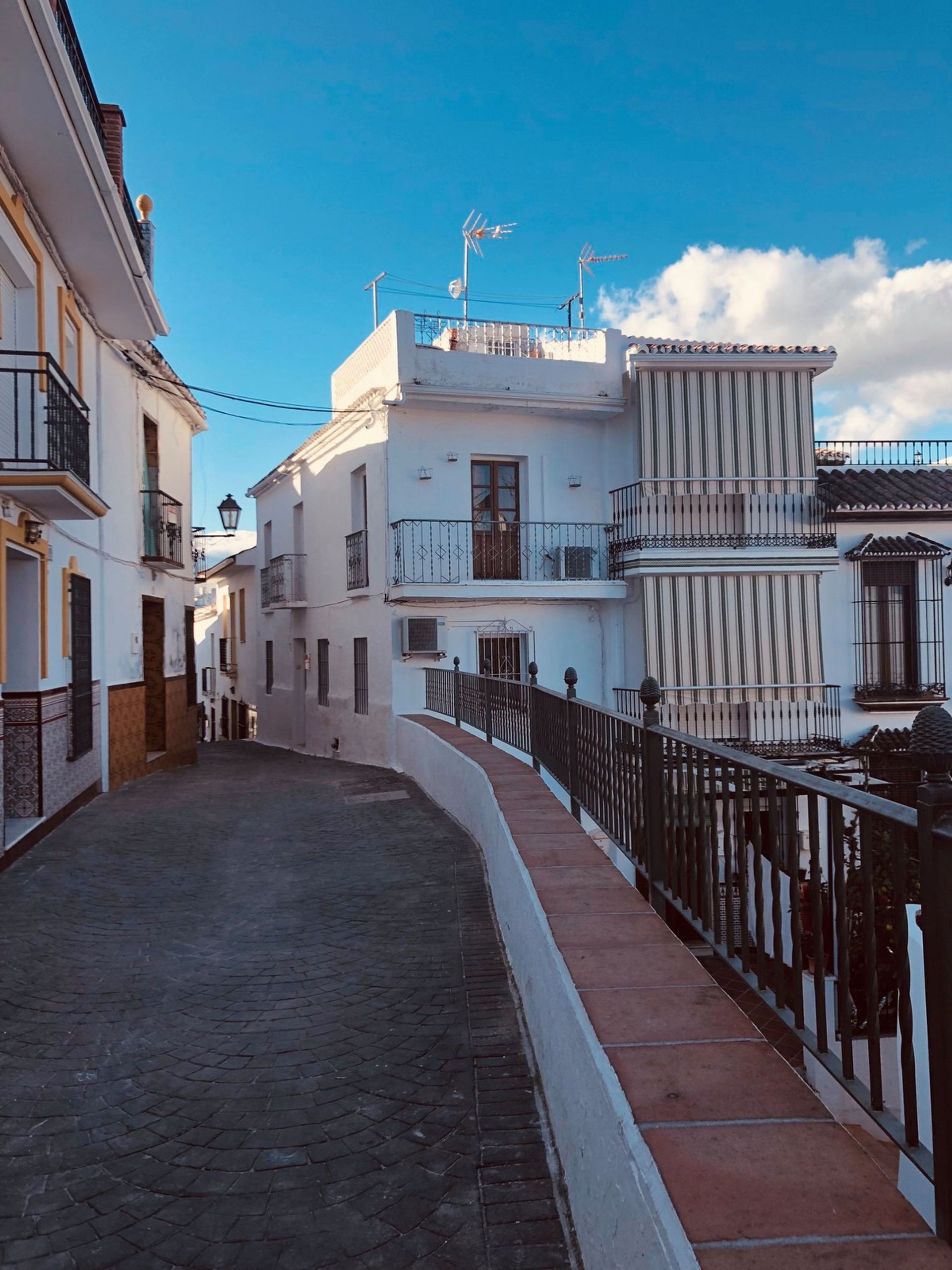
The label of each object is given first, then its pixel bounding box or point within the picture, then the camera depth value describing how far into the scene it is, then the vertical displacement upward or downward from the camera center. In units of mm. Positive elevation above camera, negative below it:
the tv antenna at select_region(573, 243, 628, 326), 17625 +7859
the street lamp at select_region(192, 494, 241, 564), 18547 +3057
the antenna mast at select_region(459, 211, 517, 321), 16781 +8141
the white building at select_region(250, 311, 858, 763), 14641 +2194
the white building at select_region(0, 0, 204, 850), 7246 +2345
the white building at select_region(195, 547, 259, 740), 25750 +93
